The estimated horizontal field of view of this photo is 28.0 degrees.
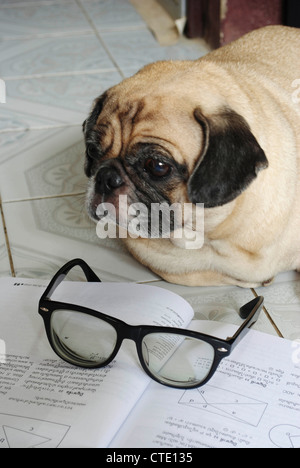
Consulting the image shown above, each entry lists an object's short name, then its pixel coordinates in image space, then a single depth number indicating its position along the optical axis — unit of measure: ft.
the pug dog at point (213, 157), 2.44
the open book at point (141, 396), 2.17
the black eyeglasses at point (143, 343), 2.39
